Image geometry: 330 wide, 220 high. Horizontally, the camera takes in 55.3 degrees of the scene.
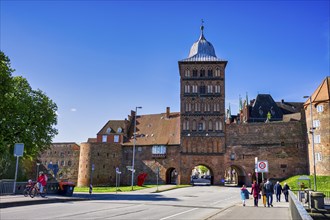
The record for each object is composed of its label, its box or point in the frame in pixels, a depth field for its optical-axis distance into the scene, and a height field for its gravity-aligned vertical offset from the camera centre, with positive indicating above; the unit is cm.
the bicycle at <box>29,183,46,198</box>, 2268 -205
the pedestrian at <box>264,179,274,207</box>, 2242 -156
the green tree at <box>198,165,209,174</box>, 13812 -79
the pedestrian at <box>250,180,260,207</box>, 2241 -165
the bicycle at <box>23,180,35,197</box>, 2367 -187
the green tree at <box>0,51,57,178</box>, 3218 +520
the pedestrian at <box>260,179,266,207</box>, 2219 -179
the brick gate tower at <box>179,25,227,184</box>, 6084 +1033
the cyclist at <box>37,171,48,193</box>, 2357 -138
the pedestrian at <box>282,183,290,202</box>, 2915 -203
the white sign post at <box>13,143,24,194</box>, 2319 +97
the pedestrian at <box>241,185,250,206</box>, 2235 -174
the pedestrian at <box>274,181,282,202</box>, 2843 -189
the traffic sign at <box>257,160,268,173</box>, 2048 +17
